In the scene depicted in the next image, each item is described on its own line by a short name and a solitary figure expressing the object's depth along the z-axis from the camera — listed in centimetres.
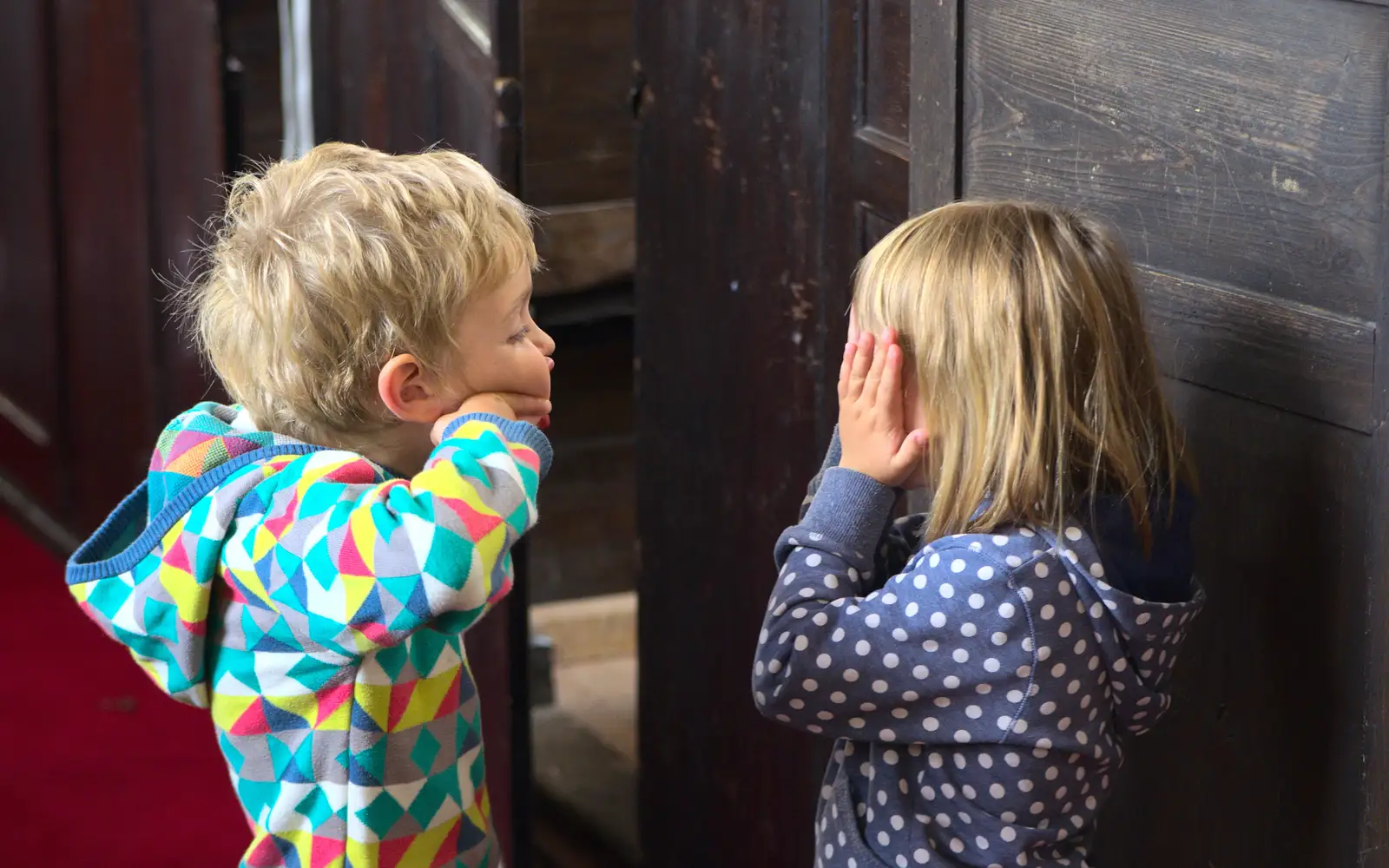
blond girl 268
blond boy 266
